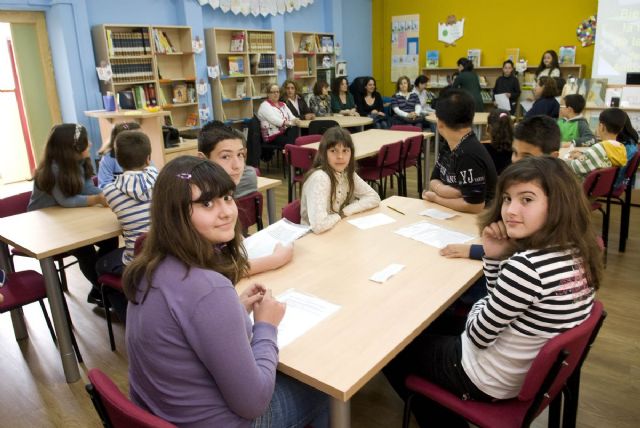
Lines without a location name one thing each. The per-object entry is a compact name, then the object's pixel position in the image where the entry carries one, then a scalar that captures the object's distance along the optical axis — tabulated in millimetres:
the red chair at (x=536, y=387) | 1233
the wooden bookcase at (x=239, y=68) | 7109
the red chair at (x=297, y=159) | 4621
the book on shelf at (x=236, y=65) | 7207
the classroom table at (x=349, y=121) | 6656
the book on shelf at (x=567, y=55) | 7805
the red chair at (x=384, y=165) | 4777
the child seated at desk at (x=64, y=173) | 2930
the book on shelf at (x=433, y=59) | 9266
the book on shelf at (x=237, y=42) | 7211
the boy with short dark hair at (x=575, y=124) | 4535
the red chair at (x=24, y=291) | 2418
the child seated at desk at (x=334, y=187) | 2422
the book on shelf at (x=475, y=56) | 8789
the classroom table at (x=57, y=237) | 2355
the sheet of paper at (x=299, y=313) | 1439
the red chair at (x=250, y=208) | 2926
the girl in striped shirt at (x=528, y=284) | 1293
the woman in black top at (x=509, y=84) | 8034
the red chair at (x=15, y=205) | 3038
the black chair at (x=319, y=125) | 6191
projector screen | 6254
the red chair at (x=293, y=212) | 2518
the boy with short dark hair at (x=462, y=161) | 2602
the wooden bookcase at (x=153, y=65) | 5750
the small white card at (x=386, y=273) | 1777
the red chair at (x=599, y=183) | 3303
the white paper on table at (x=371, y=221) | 2402
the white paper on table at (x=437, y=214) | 2496
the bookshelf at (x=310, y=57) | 8148
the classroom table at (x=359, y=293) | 1298
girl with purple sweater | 1086
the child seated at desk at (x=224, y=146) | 2512
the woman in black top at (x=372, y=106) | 8102
